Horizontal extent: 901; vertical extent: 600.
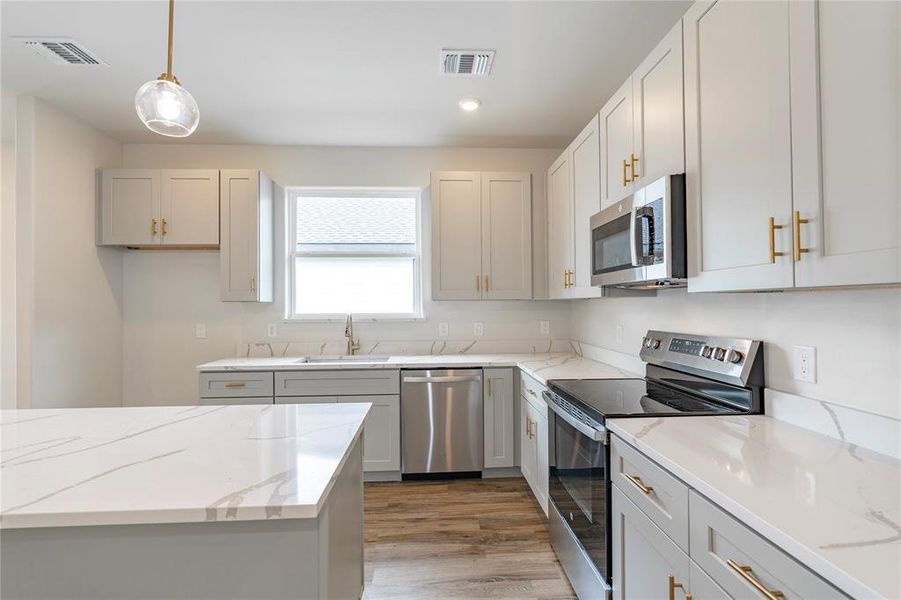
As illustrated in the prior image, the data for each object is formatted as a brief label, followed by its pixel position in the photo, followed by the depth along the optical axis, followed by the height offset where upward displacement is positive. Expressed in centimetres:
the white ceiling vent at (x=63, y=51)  232 +132
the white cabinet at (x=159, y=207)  348 +74
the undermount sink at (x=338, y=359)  376 -45
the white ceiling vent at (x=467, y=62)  243 +130
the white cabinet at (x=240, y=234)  352 +53
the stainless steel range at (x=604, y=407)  169 -42
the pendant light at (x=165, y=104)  158 +69
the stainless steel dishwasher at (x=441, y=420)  334 -84
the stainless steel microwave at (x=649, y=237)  167 +25
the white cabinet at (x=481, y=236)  364 +52
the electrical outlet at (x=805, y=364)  149 -21
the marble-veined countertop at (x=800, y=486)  75 -41
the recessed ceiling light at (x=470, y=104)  301 +130
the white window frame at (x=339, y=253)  389 +49
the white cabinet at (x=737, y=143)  121 +46
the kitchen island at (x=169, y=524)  95 -48
